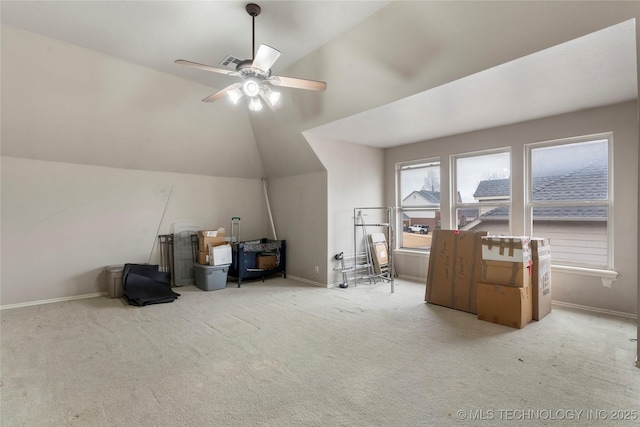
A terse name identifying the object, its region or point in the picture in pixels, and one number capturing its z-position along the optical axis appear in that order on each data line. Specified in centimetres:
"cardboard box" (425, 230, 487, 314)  400
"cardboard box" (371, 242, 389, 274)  577
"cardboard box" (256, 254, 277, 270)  571
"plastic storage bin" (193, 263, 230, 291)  508
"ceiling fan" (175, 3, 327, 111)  253
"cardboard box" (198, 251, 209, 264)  522
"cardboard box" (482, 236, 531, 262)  344
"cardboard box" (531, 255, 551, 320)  357
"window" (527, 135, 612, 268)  386
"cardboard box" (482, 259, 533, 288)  341
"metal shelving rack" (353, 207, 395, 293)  559
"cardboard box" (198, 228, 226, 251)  525
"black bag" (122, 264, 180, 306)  434
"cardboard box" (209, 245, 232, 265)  514
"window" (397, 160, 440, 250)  560
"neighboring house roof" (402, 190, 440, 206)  555
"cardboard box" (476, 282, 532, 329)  336
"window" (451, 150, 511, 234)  470
